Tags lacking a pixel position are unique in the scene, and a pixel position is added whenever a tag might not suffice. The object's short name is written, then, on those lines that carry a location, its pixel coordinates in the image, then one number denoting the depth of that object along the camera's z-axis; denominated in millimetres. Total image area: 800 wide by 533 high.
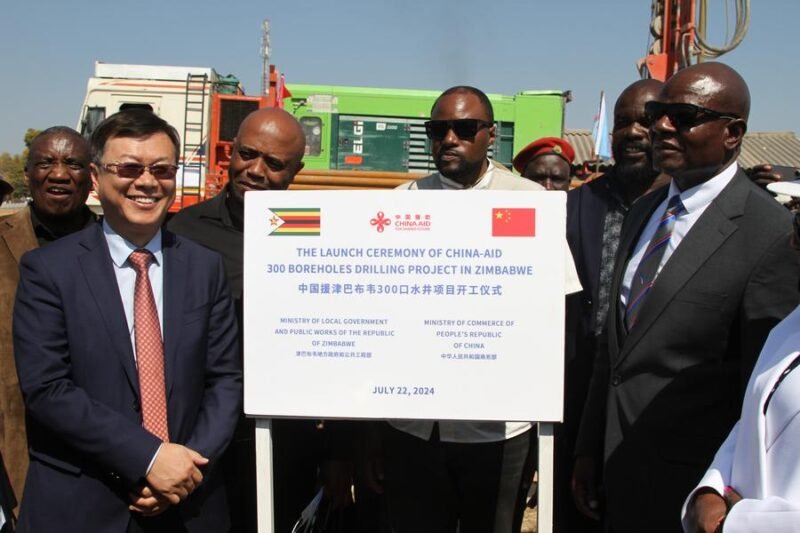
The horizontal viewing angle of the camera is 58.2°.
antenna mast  33312
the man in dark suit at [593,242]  3316
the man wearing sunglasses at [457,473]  2869
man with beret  5398
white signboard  2395
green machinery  11641
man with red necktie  2268
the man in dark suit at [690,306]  2275
